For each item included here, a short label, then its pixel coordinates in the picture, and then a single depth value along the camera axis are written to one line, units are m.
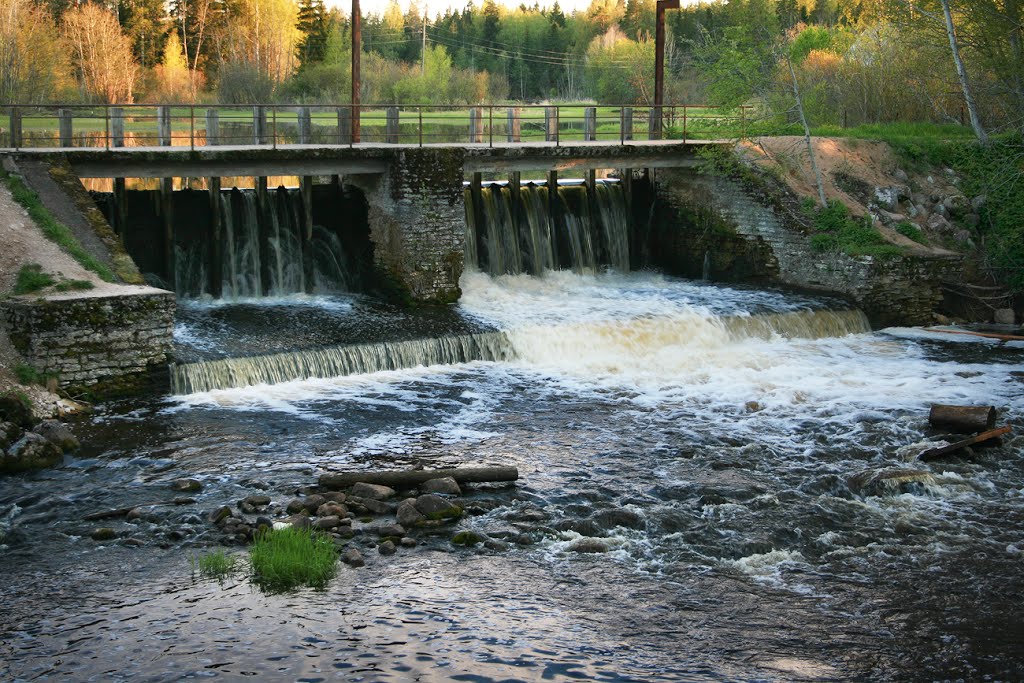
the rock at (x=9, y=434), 15.10
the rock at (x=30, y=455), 14.73
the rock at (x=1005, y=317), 26.00
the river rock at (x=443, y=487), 14.02
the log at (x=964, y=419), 16.61
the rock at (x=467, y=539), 12.62
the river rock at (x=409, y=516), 13.06
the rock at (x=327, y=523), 12.80
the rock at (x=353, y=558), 11.97
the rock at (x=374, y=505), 13.45
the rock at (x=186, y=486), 14.05
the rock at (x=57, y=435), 15.44
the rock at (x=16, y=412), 15.65
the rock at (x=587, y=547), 12.48
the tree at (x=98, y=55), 49.25
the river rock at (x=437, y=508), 13.27
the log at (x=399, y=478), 14.13
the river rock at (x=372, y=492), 13.75
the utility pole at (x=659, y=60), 30.44
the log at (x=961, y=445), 15.73
